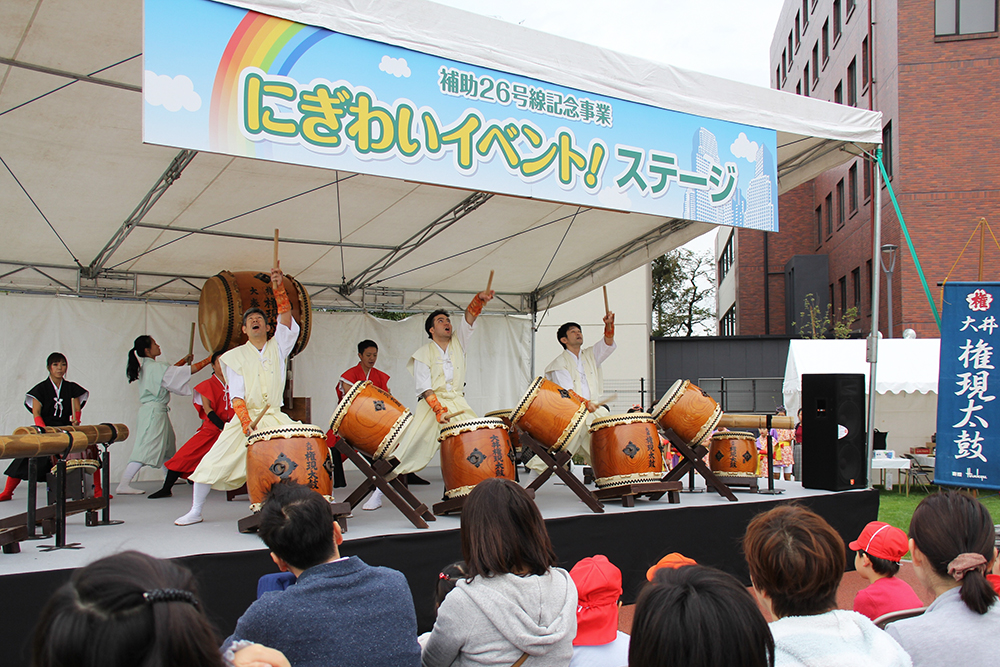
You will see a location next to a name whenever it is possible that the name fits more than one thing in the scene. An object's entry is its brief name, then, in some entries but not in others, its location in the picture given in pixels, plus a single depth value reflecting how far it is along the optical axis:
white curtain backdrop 5.74
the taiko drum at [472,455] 4.09
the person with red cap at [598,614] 2.05
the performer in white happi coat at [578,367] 5.43
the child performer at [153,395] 5.54
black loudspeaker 4.91
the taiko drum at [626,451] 4.56
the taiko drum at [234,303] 5.43
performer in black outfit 4.94
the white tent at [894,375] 8.53
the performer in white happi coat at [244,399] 3.91
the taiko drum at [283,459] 3.54
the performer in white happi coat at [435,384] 4.58
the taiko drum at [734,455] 5.23
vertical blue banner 4.46
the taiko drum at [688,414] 4.89
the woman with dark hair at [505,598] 1.59
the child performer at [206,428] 5.03
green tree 25.34
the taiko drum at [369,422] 3.89
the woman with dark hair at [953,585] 1.53
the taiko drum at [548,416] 4.45
